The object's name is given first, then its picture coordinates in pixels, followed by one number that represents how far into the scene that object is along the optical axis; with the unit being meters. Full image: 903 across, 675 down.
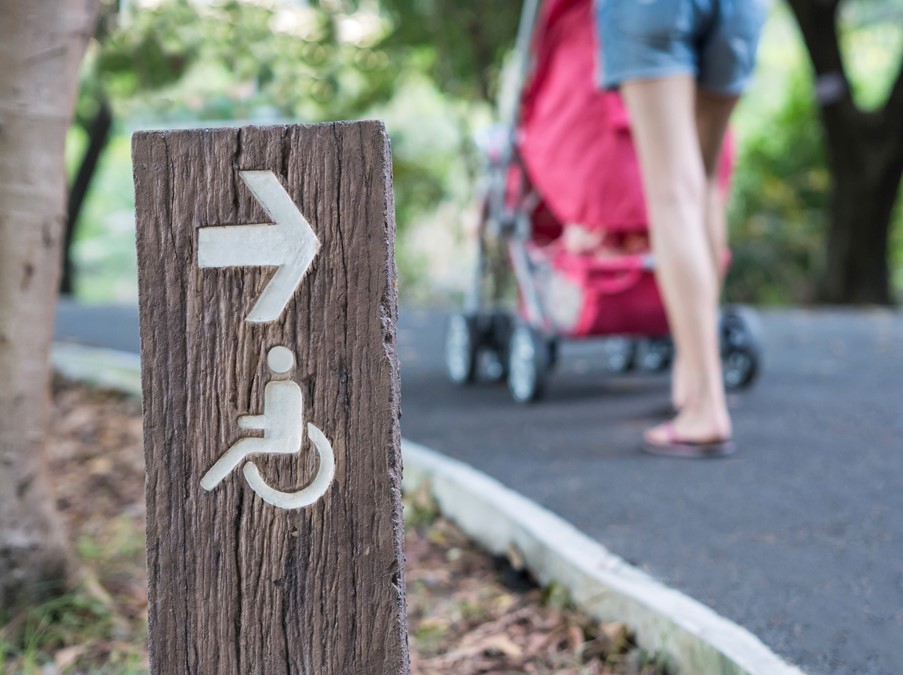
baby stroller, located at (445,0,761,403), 4.08
